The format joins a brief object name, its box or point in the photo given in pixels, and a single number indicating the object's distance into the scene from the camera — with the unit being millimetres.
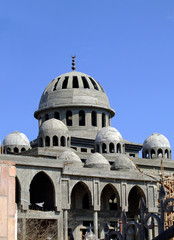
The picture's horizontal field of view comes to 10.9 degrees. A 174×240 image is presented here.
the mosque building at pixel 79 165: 69552
